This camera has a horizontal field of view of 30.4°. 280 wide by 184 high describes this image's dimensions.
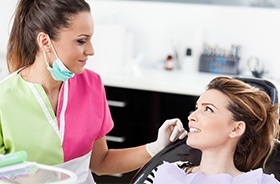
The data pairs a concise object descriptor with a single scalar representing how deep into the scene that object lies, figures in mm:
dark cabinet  2771
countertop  2697
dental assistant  1575
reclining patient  1497
